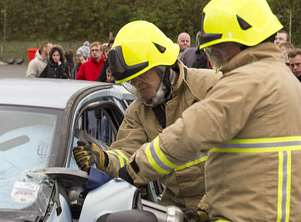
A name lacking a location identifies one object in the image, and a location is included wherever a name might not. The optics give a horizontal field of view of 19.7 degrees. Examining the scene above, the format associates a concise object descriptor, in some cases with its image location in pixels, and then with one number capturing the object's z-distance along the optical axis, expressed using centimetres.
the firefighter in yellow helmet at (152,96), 417
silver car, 365
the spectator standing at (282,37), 989
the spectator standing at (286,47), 939
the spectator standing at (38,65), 1375
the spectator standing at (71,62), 1661
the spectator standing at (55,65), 1355
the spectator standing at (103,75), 1300
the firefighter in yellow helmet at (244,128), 321
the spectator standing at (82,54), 1765
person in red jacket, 1399
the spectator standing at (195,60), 1194
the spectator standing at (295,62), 904
